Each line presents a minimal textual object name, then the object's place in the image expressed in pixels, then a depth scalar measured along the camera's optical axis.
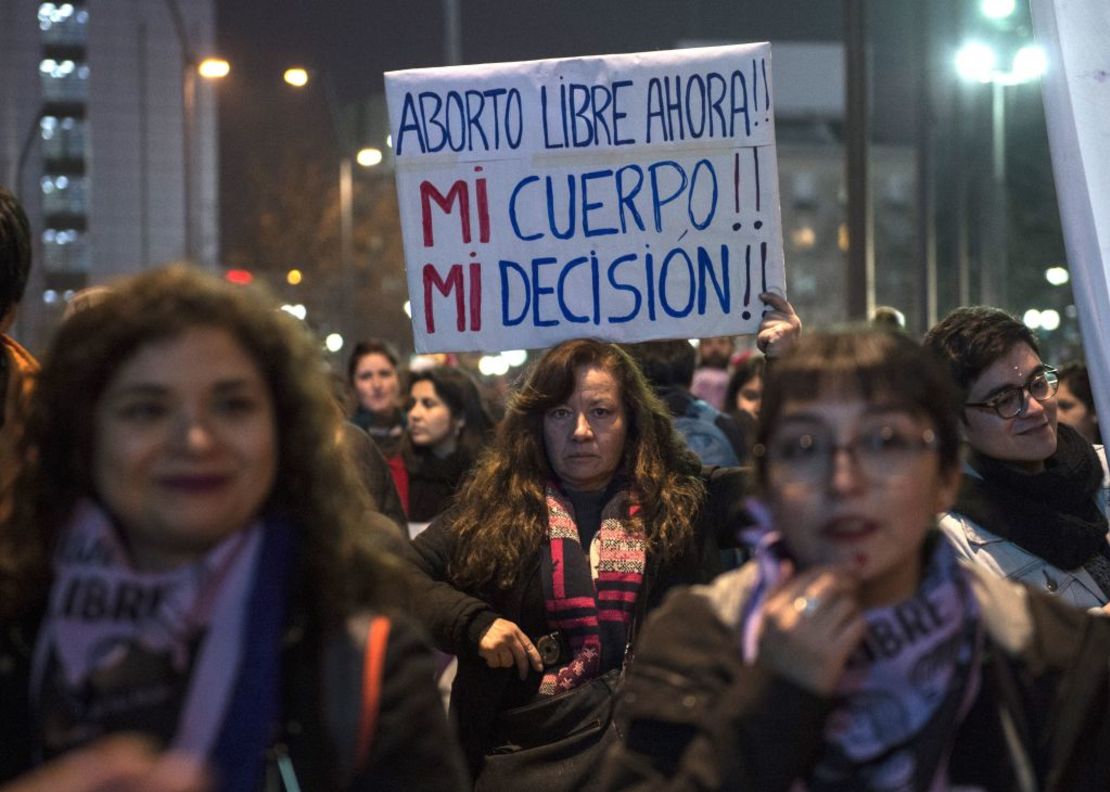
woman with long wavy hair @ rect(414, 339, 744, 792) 4.39
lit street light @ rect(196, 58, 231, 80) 25.41
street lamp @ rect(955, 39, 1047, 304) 16.83
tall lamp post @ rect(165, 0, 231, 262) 25.86
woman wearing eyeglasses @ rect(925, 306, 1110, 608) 4.17
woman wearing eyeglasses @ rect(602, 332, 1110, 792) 2.12
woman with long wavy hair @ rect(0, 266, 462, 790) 2.10
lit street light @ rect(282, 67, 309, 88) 28.66
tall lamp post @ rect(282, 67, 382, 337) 40.03
